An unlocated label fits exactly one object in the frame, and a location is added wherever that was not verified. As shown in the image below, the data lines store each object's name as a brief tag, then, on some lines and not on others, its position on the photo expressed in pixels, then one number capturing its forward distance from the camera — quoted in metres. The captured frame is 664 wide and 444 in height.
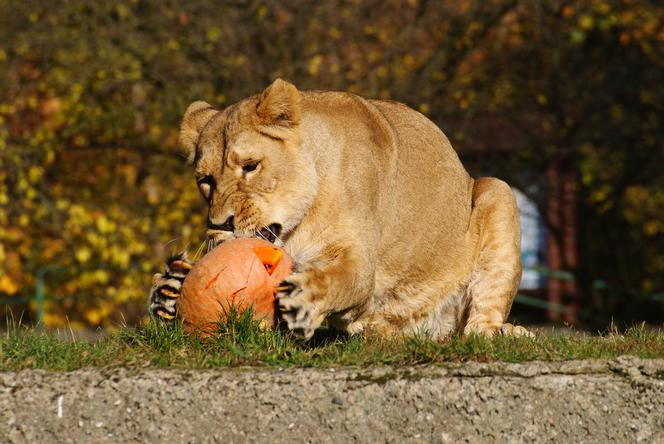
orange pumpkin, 9.28
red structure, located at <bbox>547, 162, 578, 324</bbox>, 26.08
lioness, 9.90
